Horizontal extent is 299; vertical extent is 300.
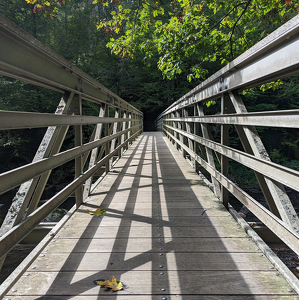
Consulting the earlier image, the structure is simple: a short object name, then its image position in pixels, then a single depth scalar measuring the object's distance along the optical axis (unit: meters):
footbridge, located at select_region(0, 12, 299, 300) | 1.44
